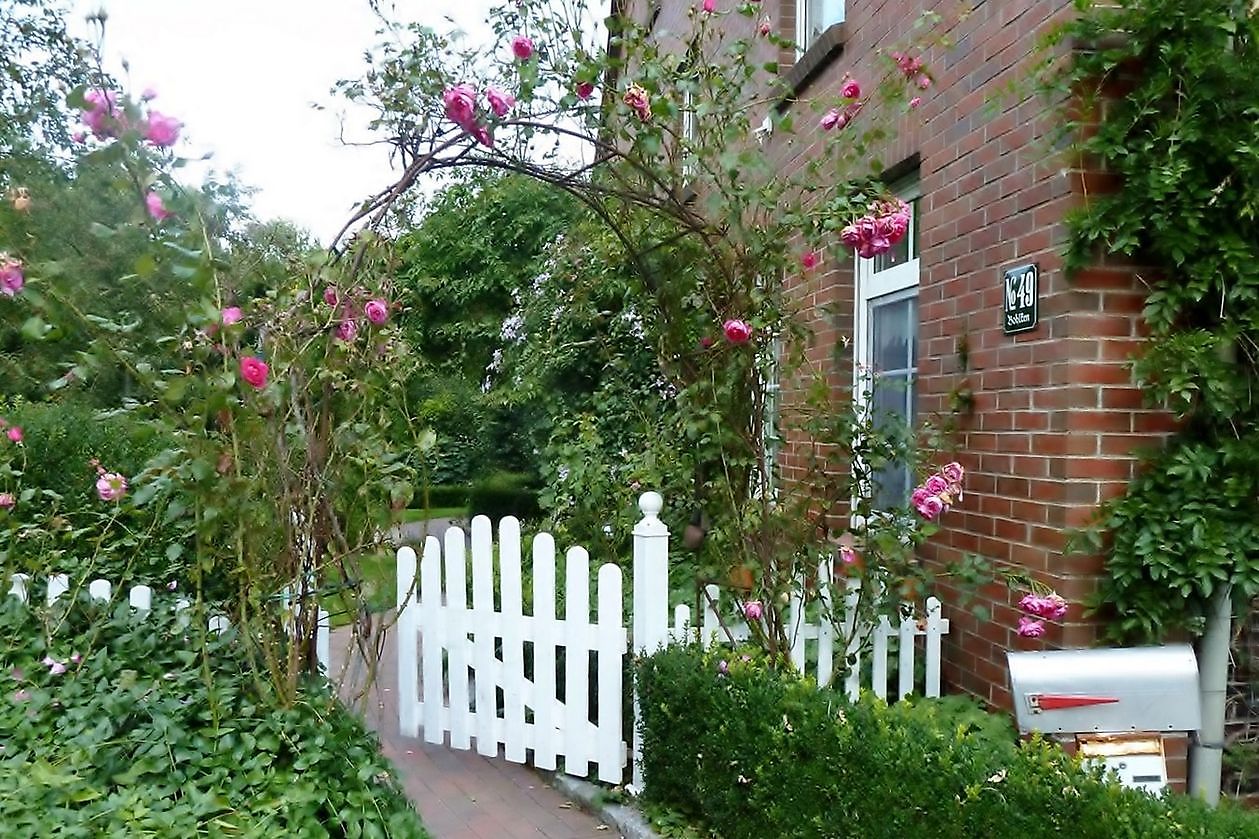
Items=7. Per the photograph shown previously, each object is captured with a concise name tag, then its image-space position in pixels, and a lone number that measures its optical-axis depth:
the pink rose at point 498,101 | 3.03
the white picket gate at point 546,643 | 3.72
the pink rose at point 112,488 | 2.84
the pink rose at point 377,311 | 2.76
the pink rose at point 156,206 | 2.35
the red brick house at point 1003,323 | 2.96
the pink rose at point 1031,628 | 2.96
